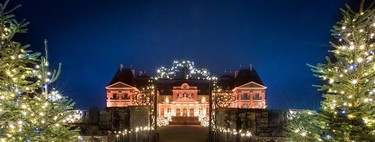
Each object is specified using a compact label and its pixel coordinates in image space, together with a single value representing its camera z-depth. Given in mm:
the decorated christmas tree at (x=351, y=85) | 5836
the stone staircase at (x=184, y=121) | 35062
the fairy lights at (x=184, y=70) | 23350
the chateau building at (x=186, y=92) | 45500
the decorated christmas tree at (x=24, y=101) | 5945
